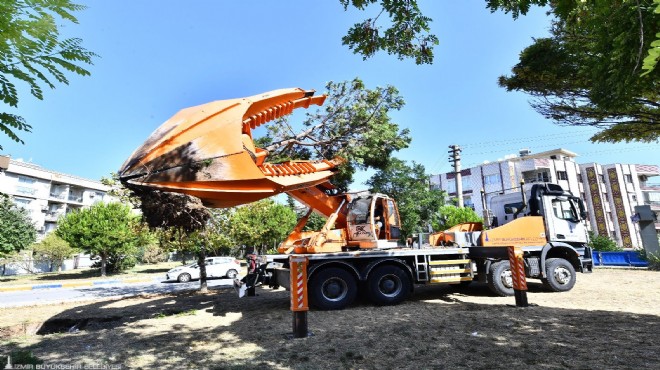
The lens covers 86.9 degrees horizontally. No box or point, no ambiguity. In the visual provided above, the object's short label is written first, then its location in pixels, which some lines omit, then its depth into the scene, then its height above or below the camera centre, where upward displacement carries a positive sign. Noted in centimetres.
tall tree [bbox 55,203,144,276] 3056 +294
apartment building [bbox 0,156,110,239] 4934 +1146
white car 2409 -73
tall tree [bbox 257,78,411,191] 1420 +500
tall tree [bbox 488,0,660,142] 433 +403
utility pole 2995 +777
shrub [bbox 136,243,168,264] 4999 +106
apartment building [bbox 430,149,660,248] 4775 +872
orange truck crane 662 +96
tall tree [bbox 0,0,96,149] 263 +176
